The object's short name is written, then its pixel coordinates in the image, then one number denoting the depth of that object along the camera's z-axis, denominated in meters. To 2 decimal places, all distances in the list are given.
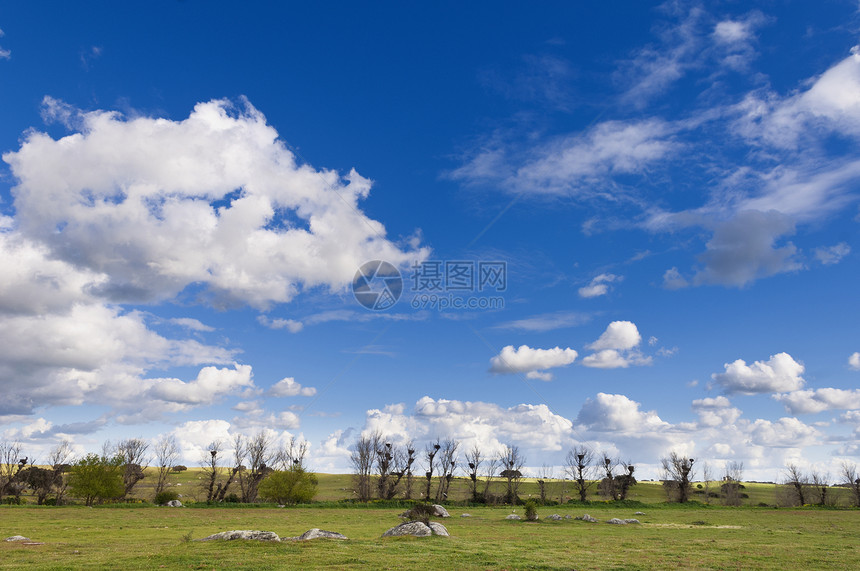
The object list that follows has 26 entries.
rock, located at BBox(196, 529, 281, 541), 24.12
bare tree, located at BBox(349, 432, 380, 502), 88.28
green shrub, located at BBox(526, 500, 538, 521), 47.62
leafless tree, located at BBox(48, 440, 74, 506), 84.05
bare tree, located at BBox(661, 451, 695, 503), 90.75
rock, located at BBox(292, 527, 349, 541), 25.30
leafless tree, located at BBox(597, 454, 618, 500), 89.26
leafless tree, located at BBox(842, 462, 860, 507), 89.44
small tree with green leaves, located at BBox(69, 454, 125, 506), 70.44
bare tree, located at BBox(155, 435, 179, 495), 89.81
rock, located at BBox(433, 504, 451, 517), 47.84
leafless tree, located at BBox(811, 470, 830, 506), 87.54
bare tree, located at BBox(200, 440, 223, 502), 81.75
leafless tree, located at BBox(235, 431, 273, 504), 86.00
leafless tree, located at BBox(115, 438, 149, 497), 86.75
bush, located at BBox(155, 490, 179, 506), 71.56
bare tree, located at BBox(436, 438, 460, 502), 92.24
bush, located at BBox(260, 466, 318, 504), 74.62
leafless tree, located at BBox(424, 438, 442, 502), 89.62
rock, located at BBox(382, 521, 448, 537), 27.47
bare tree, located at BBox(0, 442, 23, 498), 78.25
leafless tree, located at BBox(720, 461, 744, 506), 99.16
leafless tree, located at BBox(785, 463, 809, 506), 92.46
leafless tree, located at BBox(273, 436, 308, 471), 96.38
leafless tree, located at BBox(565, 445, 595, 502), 88.41
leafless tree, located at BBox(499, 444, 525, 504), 93.82
